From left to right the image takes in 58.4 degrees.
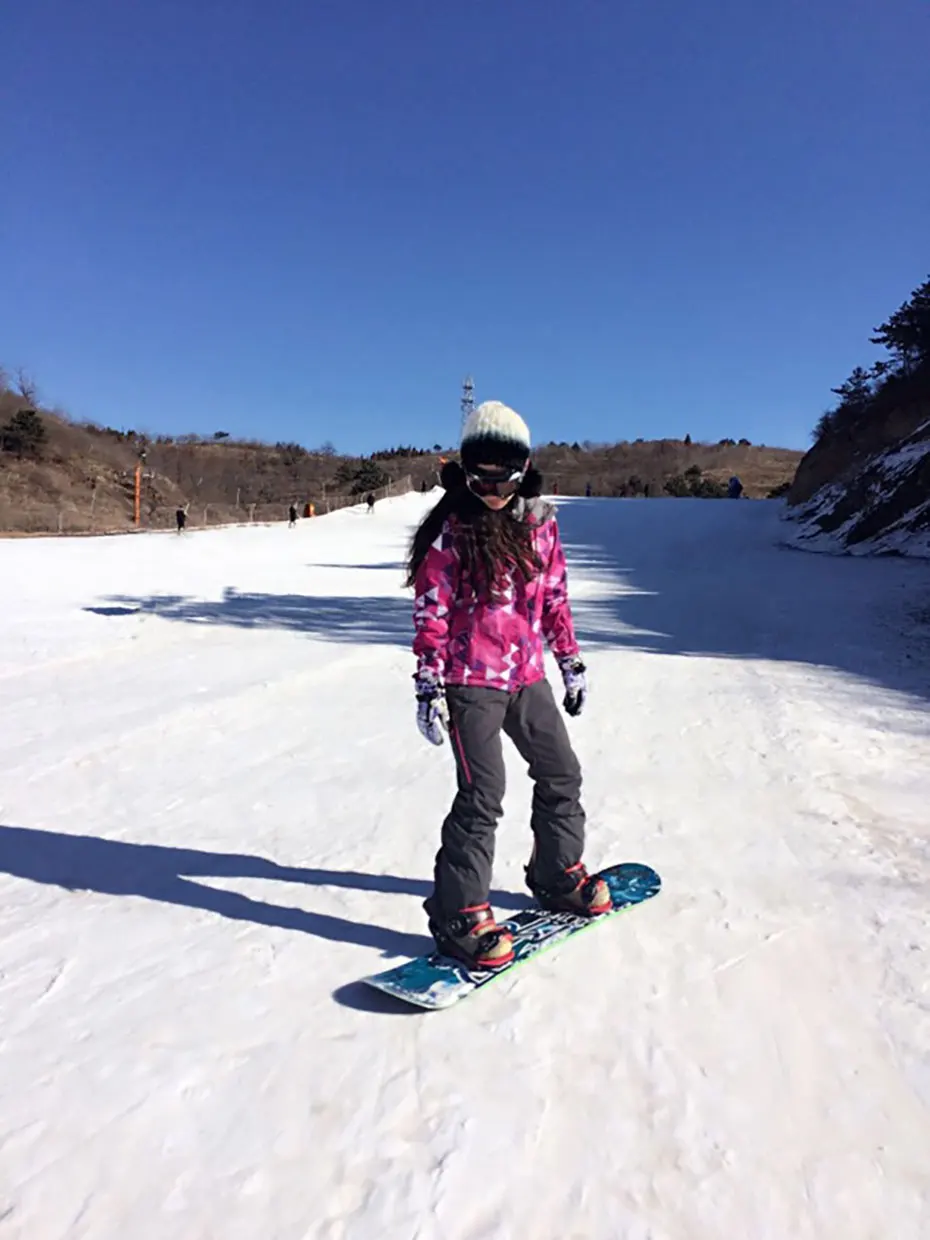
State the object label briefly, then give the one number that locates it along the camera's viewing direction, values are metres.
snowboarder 2.91
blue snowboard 2.76
